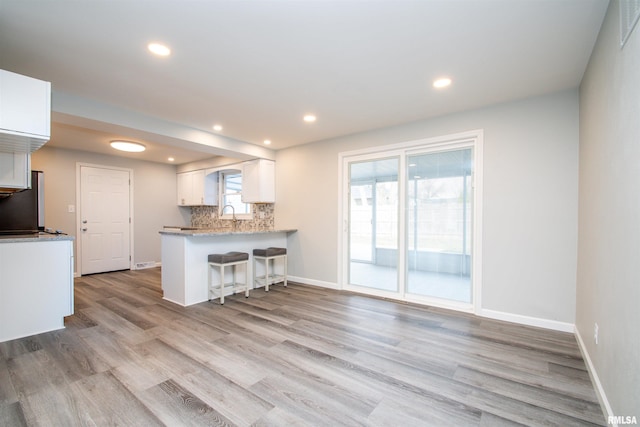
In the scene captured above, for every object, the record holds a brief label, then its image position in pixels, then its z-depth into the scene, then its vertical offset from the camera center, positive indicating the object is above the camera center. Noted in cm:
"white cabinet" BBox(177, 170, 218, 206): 657 +52
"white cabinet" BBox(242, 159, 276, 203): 528 +55
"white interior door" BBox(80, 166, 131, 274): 573 -17
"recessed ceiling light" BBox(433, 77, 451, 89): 271 +122
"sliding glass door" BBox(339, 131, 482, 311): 358 -15
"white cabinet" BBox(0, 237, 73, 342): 273 -74
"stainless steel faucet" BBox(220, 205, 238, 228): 610 -16
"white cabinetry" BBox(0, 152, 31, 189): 281 +40
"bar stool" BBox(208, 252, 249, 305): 392 -80
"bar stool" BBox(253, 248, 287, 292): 460 -87
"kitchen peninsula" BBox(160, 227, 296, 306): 384 -68
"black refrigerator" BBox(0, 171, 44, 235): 396 +0
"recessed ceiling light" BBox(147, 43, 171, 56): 218 +124
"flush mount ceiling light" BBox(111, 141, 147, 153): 479 +110
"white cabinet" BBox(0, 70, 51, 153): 200 +73
